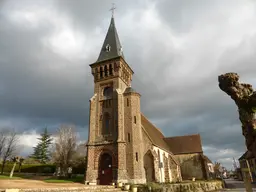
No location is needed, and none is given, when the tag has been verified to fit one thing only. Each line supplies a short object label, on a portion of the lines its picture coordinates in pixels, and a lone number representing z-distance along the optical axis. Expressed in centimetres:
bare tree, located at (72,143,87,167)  3764
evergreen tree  6378
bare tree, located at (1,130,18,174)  3978
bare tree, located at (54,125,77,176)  3531
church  2297
